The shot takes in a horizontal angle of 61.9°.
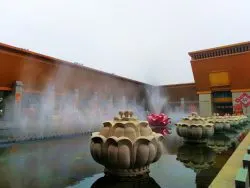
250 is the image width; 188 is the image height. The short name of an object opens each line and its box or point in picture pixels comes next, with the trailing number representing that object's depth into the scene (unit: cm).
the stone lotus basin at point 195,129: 816
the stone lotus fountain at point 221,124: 1166
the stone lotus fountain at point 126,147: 418
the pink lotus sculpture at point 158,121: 1516
